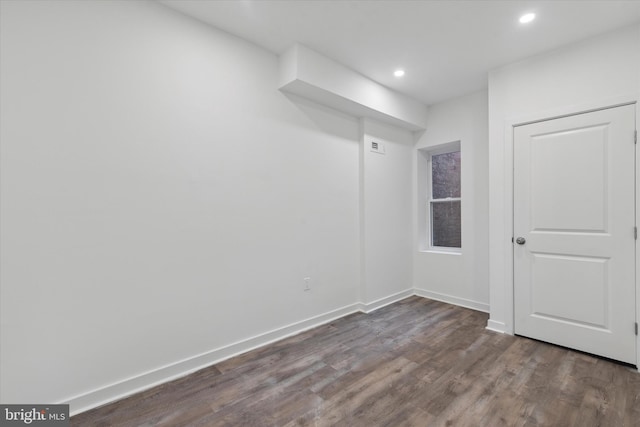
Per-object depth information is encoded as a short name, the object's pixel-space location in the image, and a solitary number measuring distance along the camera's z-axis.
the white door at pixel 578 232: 2.39
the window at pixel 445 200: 4.16
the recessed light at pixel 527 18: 2.30
